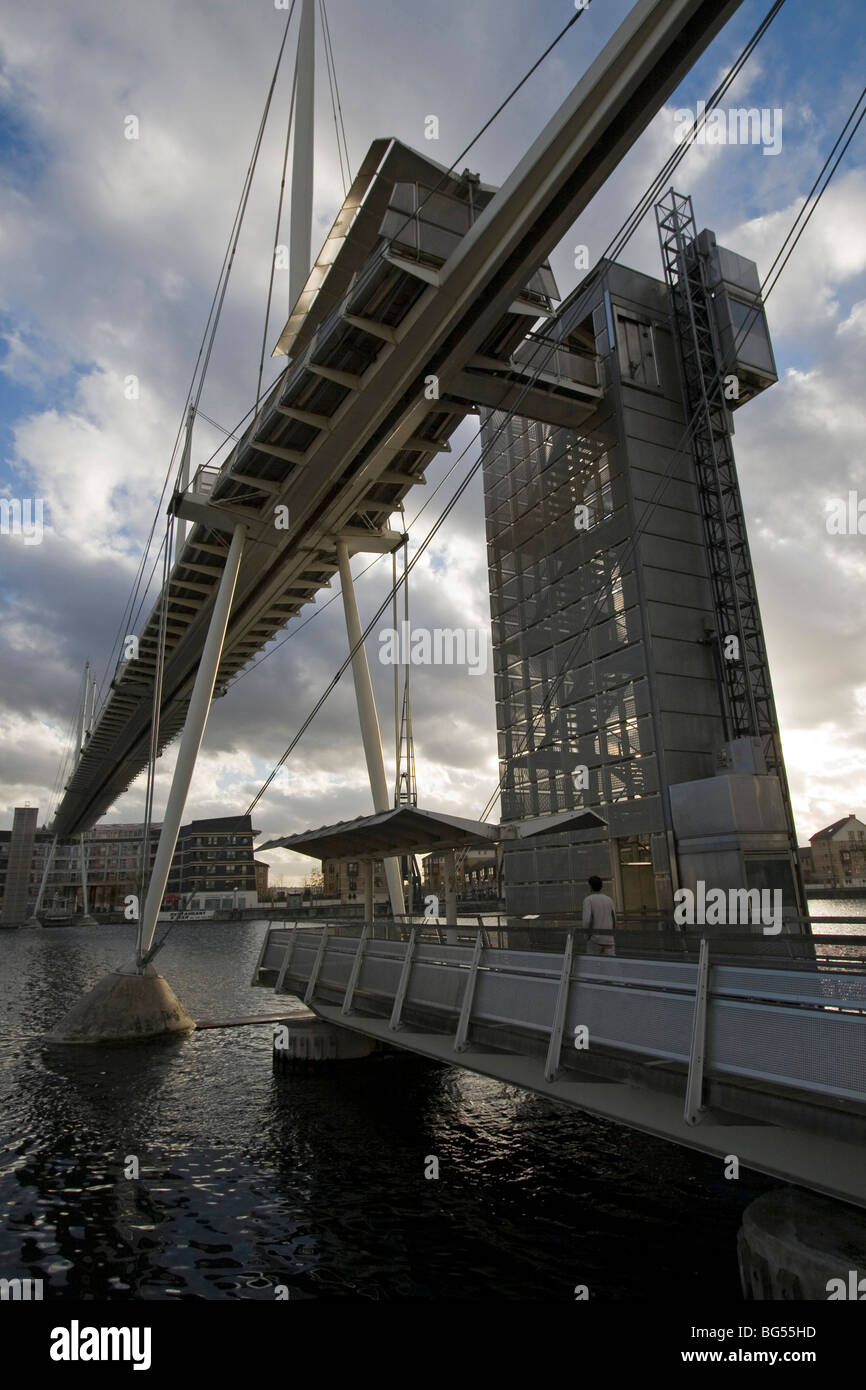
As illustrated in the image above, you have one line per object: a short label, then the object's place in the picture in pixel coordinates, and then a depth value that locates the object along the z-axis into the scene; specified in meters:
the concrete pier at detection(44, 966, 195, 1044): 19.17
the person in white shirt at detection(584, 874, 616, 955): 9.10
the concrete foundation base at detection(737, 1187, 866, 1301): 4.96
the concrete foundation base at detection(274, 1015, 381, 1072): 16.22
